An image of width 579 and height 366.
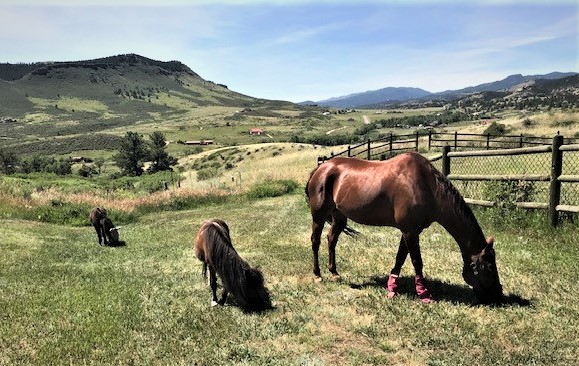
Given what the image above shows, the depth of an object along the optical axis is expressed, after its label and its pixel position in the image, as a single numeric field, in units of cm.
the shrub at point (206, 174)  4642
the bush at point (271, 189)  2179
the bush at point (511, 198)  1027
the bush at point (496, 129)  4130
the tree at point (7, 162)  8156
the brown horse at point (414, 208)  609
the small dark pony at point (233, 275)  644
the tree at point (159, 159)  7556
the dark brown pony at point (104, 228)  1266
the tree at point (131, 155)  7875
